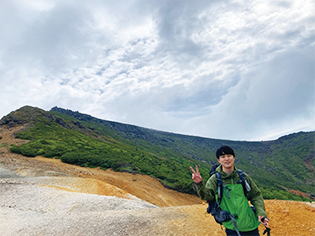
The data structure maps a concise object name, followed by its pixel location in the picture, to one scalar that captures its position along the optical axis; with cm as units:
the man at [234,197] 322
